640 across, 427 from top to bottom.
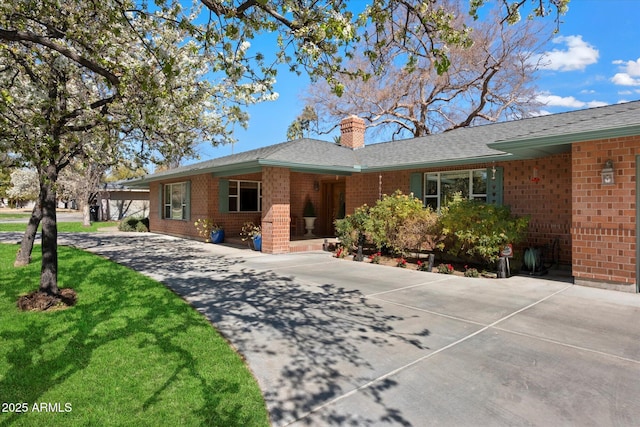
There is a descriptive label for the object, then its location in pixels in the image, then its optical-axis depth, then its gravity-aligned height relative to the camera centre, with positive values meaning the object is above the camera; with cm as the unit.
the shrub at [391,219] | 1004 -19
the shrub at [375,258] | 1054 -137
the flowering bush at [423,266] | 938 -145
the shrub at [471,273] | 842 -144
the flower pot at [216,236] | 1470 -100
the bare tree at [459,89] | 2122 +853
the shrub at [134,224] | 2034 -72
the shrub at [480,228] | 816 -37
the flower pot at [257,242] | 1245 -108
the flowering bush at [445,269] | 886 -142
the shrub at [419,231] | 966 -52
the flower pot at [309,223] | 1593 -49
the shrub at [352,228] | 1138 -51
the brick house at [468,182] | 686 +100
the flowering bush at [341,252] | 1145 -131
